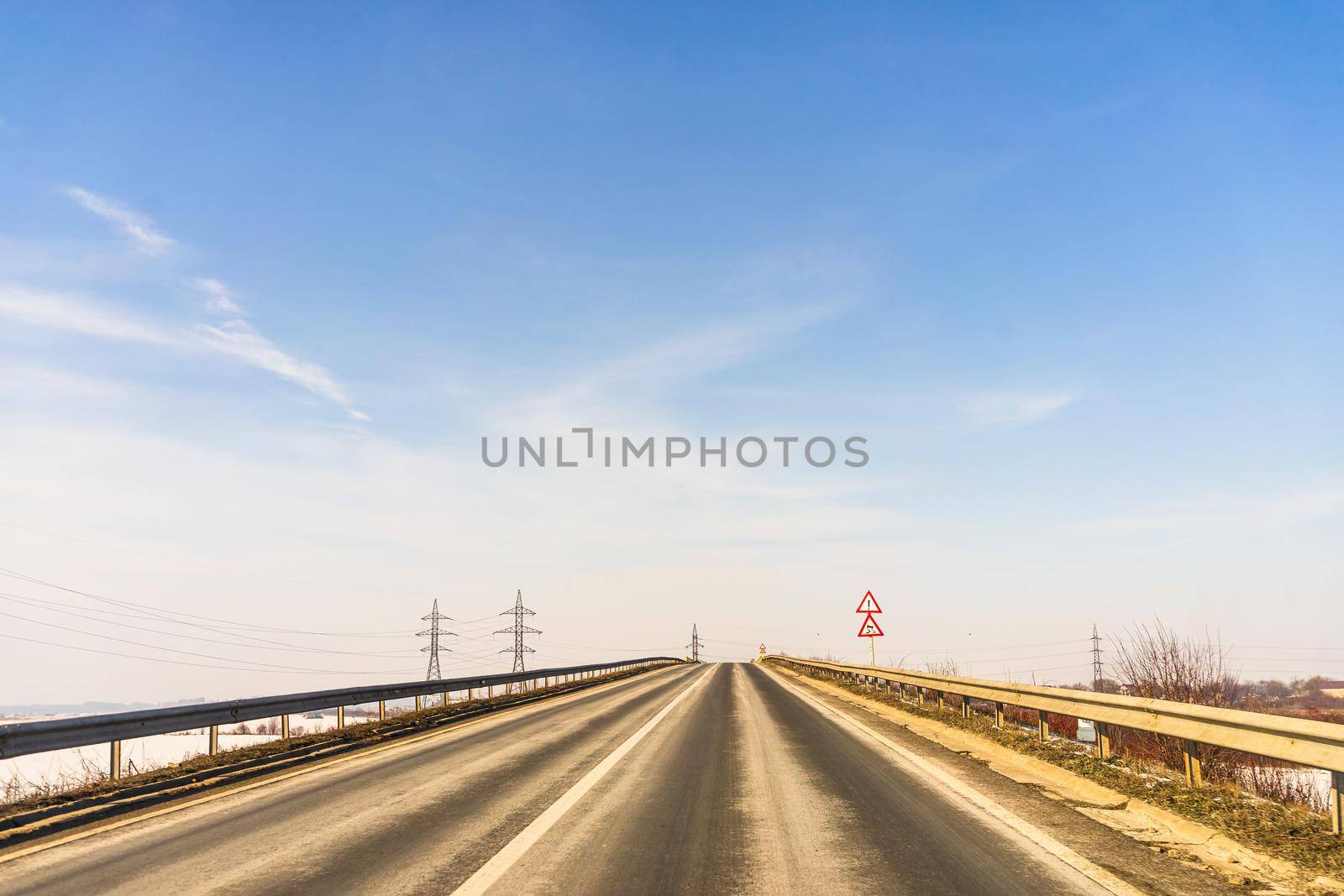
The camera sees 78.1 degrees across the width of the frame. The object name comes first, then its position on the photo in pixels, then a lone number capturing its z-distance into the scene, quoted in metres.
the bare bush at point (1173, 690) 10.47
